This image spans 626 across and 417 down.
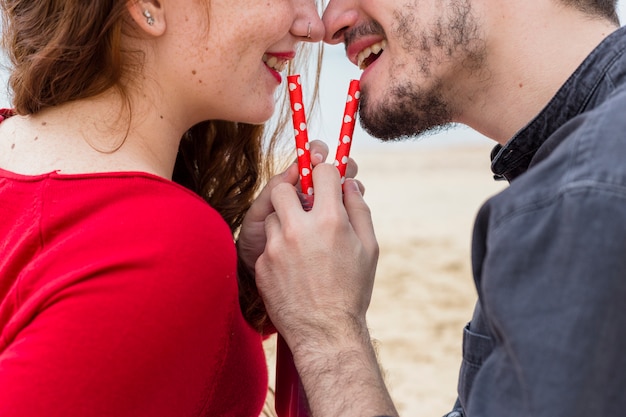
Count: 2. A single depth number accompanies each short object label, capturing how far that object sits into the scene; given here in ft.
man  2.25
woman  2.42
